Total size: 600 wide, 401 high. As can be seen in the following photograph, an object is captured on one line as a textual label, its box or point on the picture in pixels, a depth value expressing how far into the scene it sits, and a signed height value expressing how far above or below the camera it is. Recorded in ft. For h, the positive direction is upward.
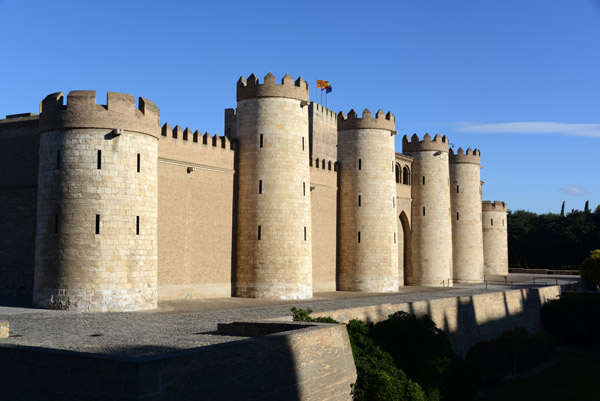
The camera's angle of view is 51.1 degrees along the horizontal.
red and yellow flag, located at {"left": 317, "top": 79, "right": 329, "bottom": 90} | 154.30 +44.90
